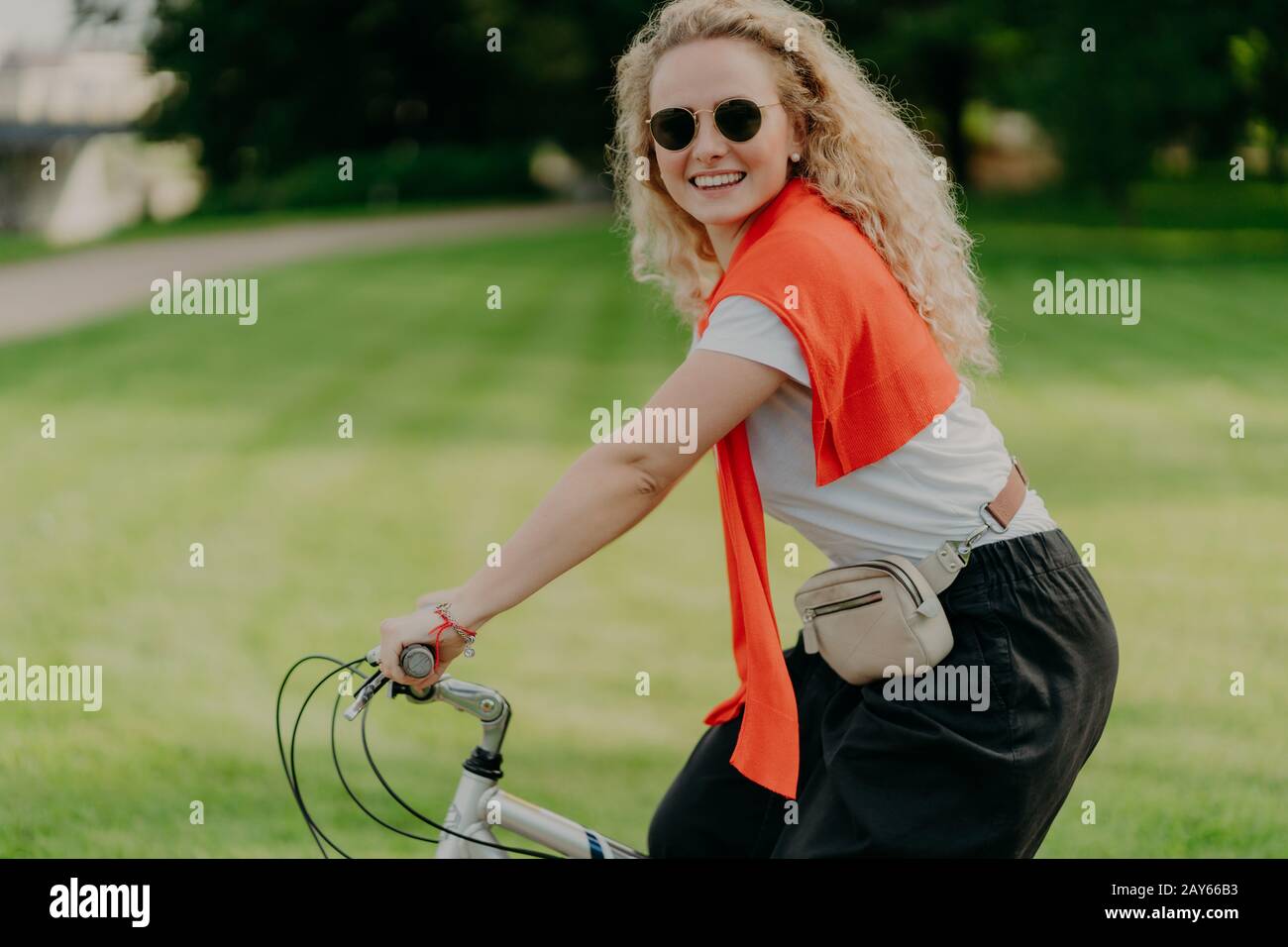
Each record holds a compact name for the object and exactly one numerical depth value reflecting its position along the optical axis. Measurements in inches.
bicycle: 108.7
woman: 98.7
